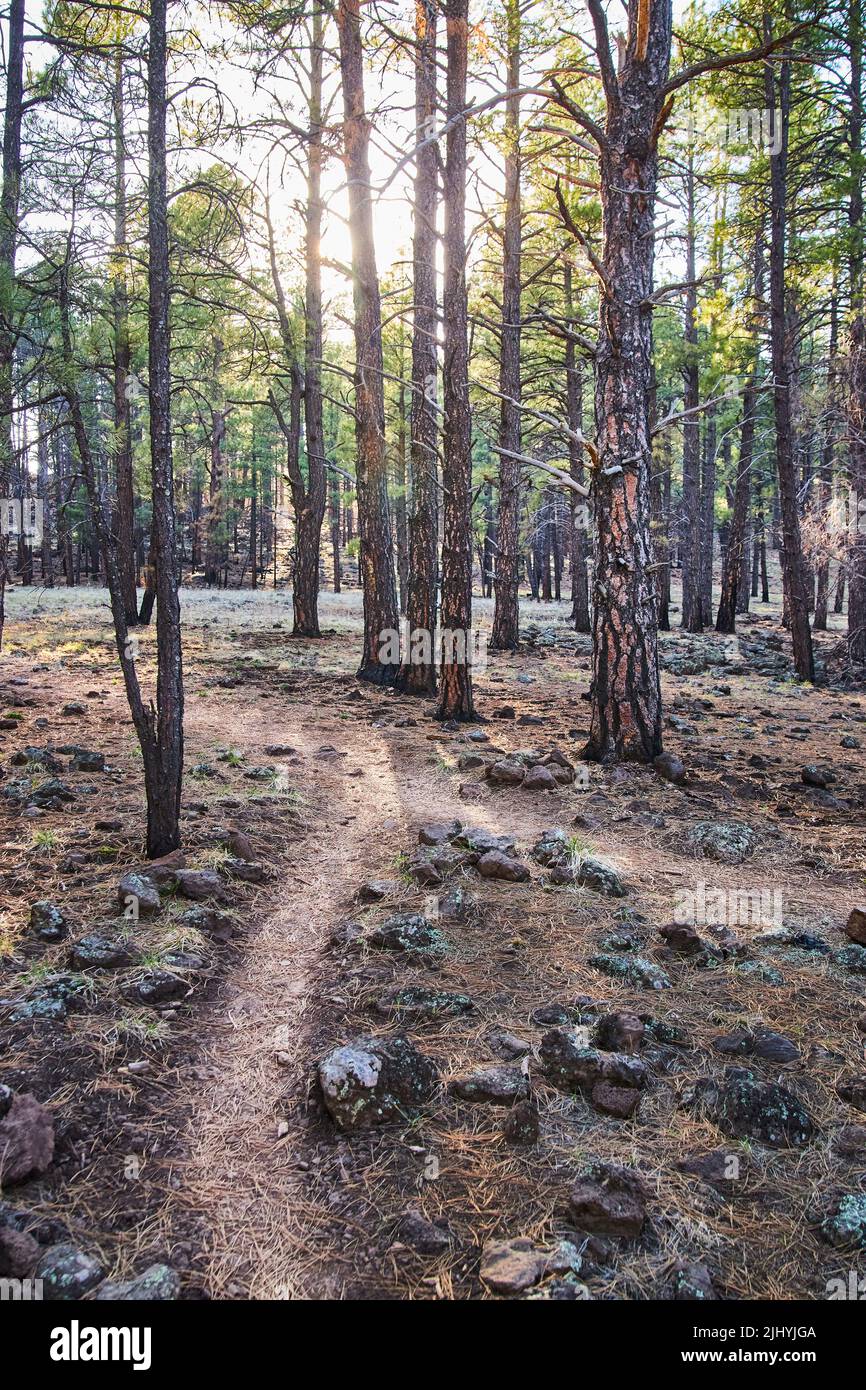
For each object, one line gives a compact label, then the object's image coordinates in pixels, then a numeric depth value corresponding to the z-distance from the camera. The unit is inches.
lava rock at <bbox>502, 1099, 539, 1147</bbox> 107.6
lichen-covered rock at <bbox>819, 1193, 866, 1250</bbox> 91.4
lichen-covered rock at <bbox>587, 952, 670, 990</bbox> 147.4
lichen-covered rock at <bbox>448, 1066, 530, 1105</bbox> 115.4
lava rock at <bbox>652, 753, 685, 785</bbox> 268.9
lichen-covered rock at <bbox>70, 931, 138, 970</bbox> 142.5
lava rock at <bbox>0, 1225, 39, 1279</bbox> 85.5
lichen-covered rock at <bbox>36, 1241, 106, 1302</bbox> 84.6
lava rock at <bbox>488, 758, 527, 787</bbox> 272.5
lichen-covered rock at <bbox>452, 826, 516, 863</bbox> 206.5
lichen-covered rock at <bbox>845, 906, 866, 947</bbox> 160.1
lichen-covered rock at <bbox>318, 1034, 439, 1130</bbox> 111.0
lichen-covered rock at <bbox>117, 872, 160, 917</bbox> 163.9
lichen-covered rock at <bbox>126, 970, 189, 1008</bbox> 137.6
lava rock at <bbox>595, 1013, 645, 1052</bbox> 126.3
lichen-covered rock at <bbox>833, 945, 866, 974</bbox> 152.3
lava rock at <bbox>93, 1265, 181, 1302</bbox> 83.9
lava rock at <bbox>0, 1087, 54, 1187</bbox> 97.5
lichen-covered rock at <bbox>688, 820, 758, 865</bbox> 210.7
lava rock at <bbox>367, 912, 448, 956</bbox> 157.6
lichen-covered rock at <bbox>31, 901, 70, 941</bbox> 152.9
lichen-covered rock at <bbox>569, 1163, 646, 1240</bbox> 92.4
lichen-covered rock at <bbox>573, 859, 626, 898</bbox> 187.3
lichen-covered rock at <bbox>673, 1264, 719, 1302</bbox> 85.0
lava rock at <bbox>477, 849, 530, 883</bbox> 192.7
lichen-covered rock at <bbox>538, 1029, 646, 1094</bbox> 118.2
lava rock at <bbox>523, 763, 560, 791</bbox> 265.9
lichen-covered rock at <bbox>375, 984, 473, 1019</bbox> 136.1
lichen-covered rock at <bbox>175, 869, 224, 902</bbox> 175.2
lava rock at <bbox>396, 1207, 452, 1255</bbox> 91.1
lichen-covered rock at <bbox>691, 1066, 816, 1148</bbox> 108.4
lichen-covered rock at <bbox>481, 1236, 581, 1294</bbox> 85.5
